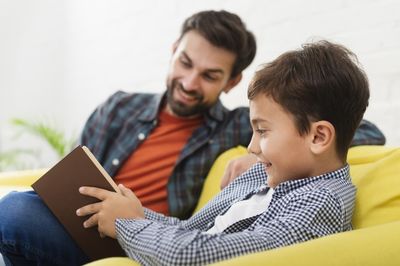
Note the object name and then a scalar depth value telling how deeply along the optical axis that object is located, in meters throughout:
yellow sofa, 0.85
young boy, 0.98
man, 1.80
